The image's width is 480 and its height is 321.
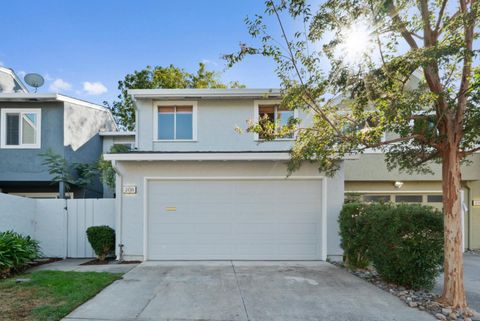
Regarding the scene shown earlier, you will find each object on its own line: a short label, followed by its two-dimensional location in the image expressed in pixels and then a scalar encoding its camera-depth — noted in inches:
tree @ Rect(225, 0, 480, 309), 184.5
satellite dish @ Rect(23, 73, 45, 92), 533.6
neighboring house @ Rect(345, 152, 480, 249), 425.7
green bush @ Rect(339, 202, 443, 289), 216.5
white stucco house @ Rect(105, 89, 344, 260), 330.6
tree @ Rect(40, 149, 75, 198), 438.6
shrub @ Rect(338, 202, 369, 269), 273.7
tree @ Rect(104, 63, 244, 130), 830.5
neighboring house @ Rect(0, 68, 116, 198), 446.3
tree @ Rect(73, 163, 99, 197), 476.4
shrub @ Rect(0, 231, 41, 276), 258.7
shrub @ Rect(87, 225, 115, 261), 329.1
